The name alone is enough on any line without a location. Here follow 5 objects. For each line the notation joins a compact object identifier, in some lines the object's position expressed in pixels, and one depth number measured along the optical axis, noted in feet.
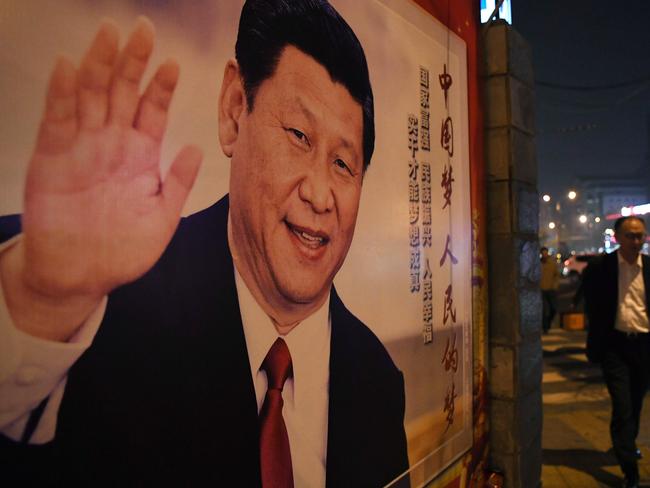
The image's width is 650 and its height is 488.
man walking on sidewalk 13.12
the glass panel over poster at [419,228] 7.35
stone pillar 10.78
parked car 86.01
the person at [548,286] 33.83
